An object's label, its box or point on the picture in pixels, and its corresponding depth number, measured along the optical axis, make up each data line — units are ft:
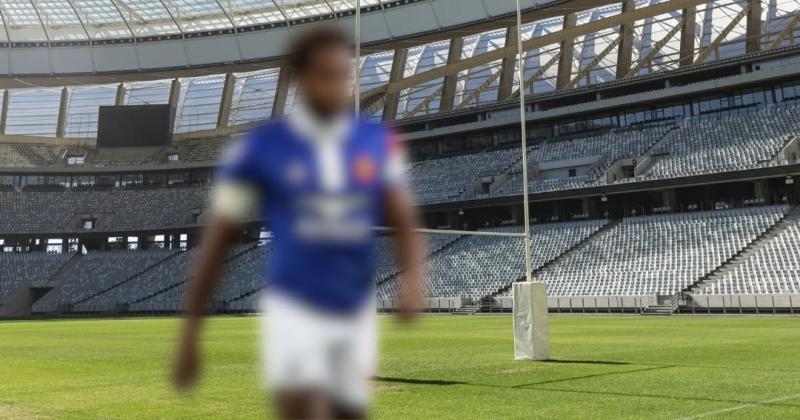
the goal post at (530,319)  41.83
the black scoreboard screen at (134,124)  184.96
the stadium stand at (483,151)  120.06
